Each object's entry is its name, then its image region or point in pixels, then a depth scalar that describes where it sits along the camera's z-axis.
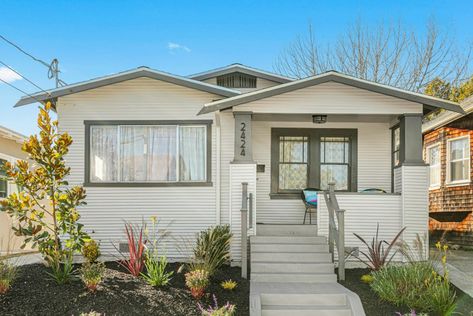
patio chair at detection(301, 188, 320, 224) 9.70
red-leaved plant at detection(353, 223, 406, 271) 7.66
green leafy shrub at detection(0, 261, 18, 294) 6.14
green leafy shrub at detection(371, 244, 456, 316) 6.16
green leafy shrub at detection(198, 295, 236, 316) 5.13
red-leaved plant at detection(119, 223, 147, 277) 7.20
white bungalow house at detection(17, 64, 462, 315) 8.84
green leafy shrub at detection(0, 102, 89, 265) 6.76
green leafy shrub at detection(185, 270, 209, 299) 6.34
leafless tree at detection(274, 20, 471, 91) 20.42
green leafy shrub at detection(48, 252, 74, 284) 6.70
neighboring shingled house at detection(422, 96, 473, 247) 11.70
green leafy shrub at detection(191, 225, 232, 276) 7.26
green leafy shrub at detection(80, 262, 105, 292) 6.36
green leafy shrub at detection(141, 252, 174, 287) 6.70
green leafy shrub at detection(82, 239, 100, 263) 7.99
